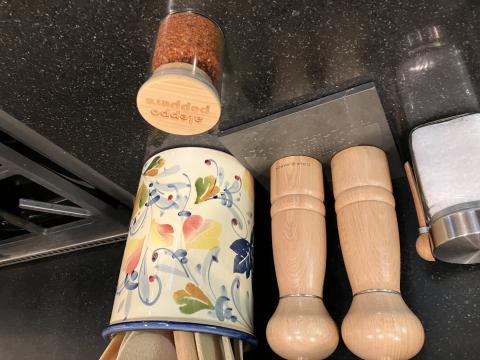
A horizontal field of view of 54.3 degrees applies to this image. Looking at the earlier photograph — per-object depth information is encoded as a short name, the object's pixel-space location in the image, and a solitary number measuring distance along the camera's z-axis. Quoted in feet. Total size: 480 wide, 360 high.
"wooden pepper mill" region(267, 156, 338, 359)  1.43
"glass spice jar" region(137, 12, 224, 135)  1.24
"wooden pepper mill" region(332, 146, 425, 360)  1.34
